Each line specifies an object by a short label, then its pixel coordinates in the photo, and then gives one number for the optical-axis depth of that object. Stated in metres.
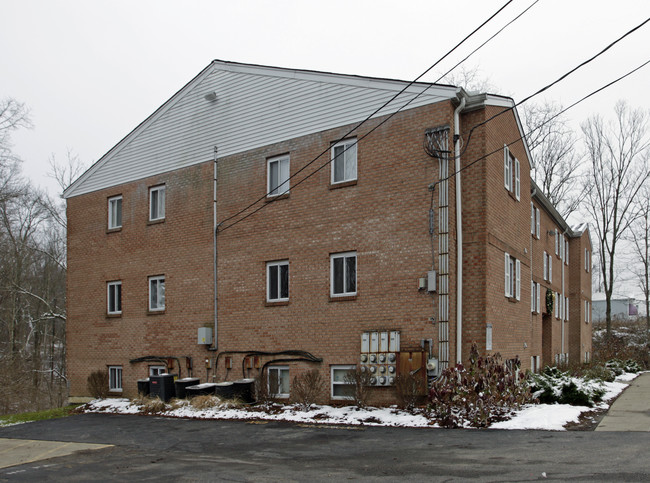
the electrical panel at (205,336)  17.83
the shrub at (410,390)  13.48
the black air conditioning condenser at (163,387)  17.25
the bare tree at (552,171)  41.03
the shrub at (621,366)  24.86
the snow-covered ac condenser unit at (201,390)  16.36
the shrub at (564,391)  13.71
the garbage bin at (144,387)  17.97
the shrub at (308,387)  14.89
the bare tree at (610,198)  42.00
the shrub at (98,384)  20.20
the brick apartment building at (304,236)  14.35
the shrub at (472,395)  12.08
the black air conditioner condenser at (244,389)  16.11
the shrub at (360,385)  14.20
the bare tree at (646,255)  45.17
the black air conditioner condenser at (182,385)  17.00
